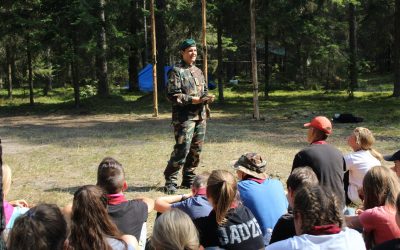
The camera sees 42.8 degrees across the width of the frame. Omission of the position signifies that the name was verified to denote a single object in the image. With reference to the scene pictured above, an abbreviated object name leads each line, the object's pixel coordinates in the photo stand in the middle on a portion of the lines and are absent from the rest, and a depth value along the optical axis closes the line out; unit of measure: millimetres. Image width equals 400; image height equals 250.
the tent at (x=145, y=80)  30109
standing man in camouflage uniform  6996
